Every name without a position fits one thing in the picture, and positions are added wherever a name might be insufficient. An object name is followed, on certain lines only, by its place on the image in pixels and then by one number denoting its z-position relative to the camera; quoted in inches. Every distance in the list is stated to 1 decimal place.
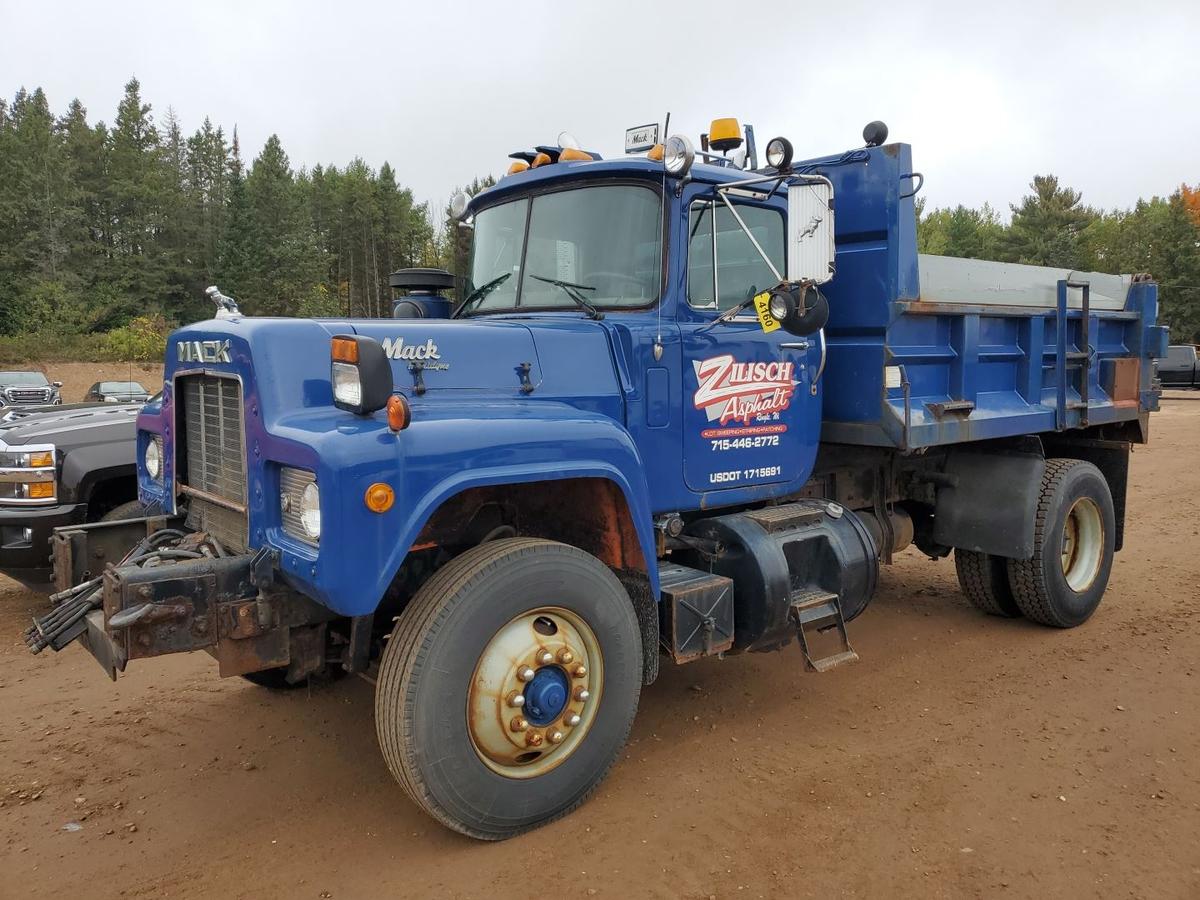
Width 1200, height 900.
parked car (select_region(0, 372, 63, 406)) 788.0
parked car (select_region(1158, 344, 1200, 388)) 1192.8
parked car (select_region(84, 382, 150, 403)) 584.8
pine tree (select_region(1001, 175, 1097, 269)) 1835.6
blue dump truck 120.0
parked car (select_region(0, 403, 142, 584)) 216.7
